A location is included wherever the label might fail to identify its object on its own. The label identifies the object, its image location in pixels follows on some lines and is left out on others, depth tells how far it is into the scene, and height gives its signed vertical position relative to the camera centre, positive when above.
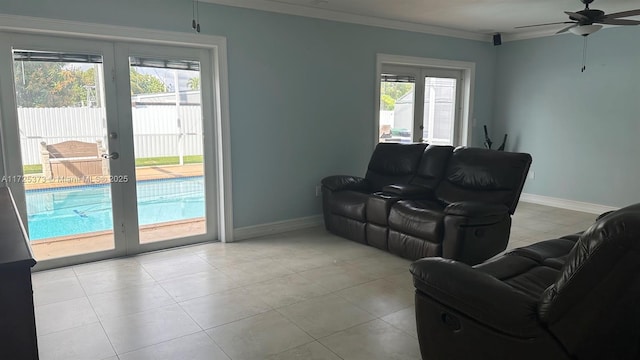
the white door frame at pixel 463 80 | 5.61 +0.59
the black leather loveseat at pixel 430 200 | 3.62 -0.76
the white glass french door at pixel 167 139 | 4.13 -0.18
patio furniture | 3.74 -0.35
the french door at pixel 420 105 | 6.04 +0.23
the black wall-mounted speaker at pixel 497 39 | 6.64 +1.24
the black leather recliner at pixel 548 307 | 1.46 -0.73
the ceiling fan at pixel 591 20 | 4.01 +0.95
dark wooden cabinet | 1.39 -0.61
